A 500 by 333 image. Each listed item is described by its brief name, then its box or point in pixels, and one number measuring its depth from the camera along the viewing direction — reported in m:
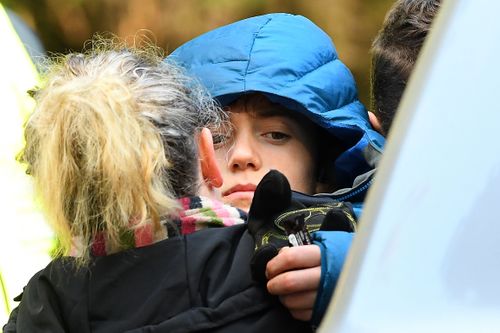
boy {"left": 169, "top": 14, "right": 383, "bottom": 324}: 4.21
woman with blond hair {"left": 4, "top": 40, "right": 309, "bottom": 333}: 3.85
